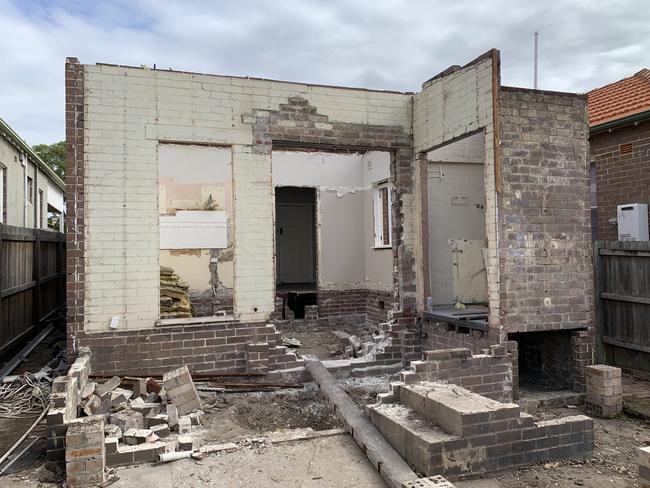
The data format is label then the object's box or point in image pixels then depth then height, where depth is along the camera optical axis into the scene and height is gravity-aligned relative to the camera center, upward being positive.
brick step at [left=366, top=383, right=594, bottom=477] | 4.65 -1.81
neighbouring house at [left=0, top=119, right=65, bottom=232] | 13.09 +2.46
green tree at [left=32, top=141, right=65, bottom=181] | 34.31 +7.50
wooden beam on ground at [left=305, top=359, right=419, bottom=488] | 4.55 -1.96
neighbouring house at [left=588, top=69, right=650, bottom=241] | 9.38 +1.99
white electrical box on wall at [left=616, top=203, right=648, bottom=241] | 9.21 +0.59
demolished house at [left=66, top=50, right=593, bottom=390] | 7.38 +0.71
